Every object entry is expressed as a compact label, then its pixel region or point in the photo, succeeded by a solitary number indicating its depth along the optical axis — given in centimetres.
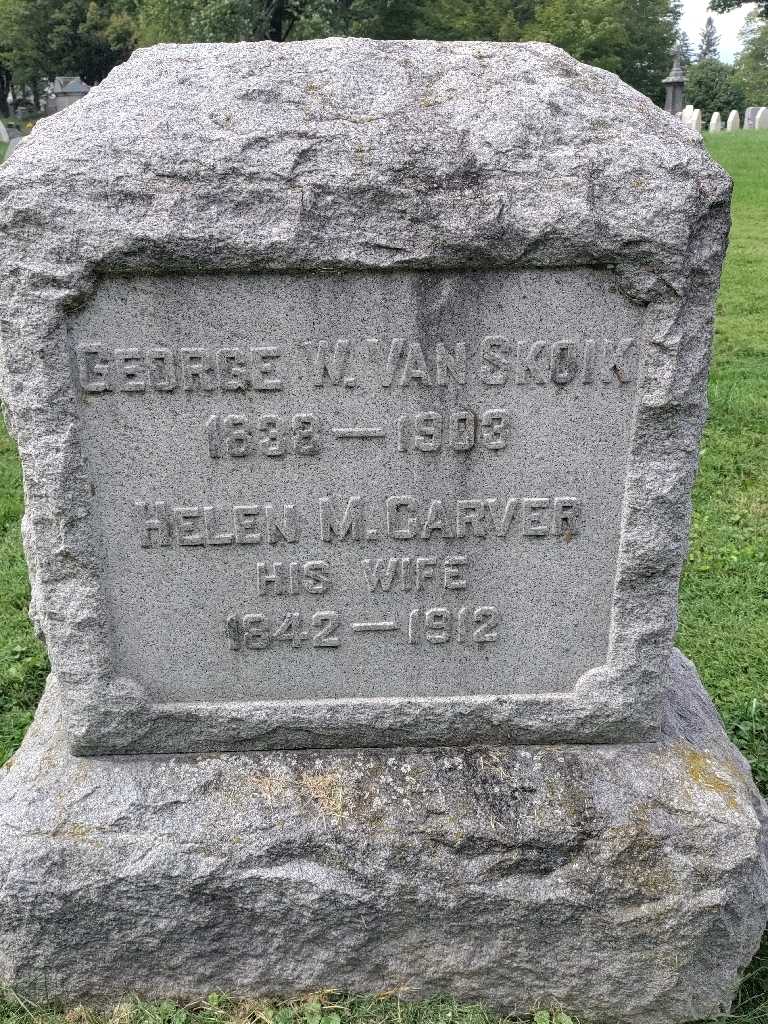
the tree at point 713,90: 3684
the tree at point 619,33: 2238
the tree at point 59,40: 3594
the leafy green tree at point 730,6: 3278
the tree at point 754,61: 4566
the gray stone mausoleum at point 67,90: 2905
